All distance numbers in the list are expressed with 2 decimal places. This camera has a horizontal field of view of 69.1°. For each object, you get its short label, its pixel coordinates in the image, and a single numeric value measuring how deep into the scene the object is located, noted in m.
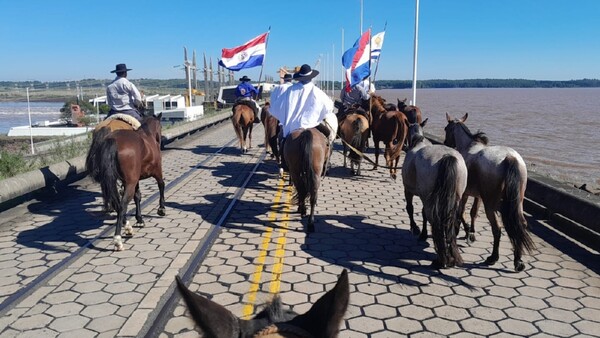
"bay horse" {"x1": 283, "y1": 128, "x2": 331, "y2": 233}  7.17
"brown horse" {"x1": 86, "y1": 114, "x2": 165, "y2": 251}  6.23
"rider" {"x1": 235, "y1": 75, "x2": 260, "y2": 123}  15.91
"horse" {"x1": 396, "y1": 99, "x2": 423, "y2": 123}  13.20
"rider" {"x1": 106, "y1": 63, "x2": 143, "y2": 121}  9.16
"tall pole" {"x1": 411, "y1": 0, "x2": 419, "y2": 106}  16.66
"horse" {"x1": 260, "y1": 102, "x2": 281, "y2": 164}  10.65
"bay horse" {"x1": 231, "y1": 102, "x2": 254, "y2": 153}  15.23
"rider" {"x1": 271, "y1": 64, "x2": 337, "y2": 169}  8.12
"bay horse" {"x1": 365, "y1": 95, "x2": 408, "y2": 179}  11.75
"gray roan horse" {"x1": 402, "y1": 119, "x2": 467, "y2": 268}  5.45
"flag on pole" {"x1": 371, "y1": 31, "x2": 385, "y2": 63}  17.20
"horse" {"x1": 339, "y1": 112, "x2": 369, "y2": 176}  11.52
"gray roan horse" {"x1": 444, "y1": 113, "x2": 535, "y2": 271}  5.51
